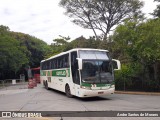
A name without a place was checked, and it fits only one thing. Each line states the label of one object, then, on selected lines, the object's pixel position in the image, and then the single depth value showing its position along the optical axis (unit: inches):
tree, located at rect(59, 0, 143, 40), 848.4
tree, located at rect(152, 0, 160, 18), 731.7
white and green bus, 339.4
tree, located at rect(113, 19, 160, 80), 398.3
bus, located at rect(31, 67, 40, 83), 1030.5
